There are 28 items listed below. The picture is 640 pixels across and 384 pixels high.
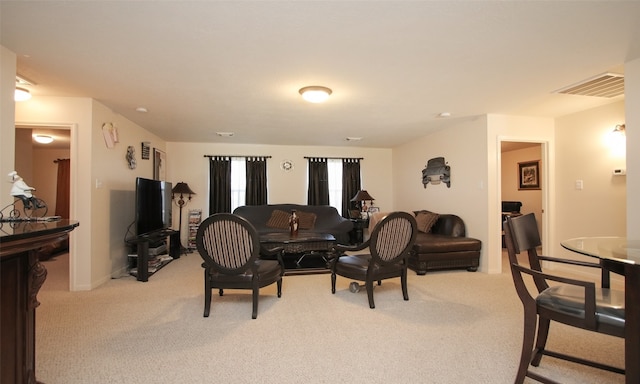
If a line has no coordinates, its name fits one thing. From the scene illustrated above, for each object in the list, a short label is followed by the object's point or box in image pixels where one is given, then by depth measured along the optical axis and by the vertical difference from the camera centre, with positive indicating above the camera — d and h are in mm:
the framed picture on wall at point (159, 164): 5544 +549
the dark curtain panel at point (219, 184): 6340 +186
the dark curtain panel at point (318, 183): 6723 +216
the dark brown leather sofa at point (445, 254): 4113 -851
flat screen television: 4008 -182
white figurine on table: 1738 +7
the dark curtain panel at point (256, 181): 6477 +253
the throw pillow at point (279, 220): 5871 -537
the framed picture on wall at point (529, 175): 6385 +382
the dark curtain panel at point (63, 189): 6949 +97
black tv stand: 3855 -737
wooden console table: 1280 -464
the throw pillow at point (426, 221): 4984 -474
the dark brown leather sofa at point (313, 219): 5660 -526
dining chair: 1433 -573
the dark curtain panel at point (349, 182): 6895 +245
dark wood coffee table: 4035 -694
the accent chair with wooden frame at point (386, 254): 2920 -611
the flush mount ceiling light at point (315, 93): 3074 +1027
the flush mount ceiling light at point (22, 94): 2998 +995
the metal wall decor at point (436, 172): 5090 +357
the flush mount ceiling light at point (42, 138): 5508 +1012
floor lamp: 5980 -1
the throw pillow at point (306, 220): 5887 -538
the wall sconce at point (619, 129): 3627 +762
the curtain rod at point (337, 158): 6800 +803
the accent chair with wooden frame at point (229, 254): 2617 -540
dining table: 1327 -525
